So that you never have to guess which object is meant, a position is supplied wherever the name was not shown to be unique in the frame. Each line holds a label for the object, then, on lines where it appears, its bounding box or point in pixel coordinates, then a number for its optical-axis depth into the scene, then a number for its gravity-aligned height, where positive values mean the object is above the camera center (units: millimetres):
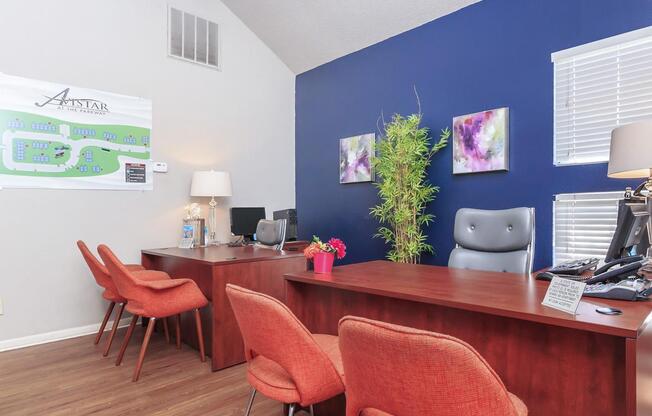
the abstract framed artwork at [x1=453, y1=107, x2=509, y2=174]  3434 +597
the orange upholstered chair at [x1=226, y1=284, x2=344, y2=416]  1310 -477
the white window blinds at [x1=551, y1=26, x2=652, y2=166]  2824 +865
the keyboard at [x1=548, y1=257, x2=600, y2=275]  1844 -269
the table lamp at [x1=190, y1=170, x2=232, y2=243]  4051 +252
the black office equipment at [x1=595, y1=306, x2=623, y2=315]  1169 -294
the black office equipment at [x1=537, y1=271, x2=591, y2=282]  1794 -297
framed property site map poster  3299 +634
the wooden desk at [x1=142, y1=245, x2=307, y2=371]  2816 -506
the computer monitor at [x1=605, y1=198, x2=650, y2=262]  1771 -81
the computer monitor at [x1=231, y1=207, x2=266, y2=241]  4434 -128
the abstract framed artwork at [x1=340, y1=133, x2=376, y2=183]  4508 +589
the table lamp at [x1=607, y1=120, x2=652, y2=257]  2027 +298
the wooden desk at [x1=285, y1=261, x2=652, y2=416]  1106 -408
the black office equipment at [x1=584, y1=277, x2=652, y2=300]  1344 -275
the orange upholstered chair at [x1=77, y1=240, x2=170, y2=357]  2994 -539
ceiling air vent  4199 +1825
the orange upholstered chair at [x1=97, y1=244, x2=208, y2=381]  2605 -569
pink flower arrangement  2002 -194
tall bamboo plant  3750 +264
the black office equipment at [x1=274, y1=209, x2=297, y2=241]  4594 -121
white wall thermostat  4055 +422
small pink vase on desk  1977 -254
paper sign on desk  1154 -253
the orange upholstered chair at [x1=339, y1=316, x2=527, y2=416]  860 -362
